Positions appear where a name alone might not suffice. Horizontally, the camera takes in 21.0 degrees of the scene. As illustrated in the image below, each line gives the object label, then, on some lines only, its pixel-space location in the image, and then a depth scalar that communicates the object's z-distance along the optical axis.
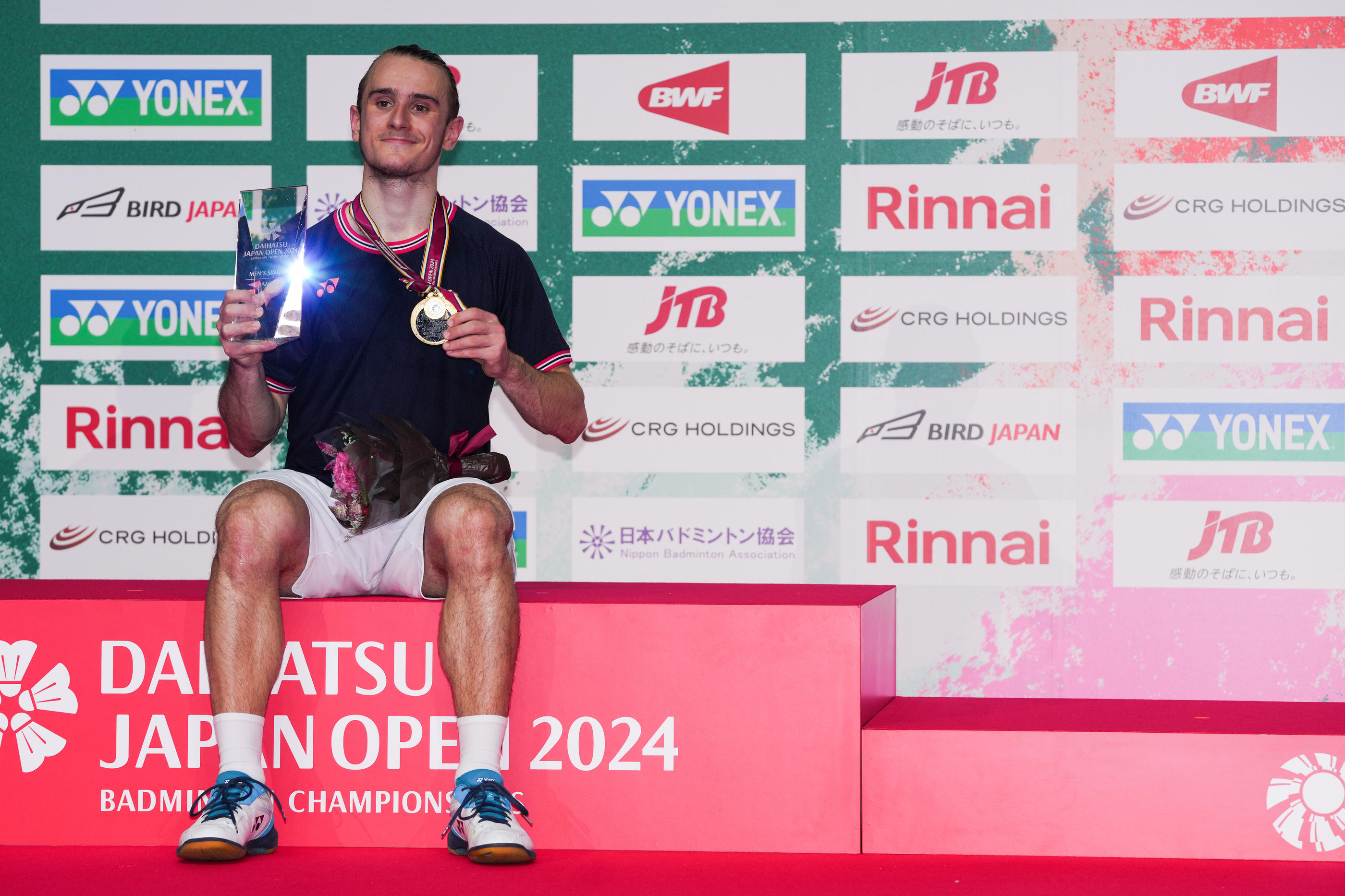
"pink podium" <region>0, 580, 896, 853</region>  5.79
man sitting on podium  5.65
